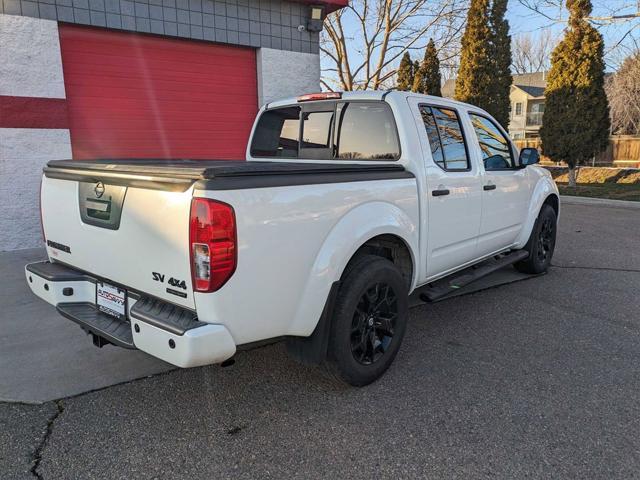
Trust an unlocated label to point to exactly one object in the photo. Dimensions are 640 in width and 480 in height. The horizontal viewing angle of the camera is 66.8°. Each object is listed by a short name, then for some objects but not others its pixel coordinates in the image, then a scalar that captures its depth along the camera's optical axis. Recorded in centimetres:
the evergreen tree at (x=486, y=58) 1792
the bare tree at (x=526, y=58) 5656
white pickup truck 229
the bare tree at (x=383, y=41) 2316
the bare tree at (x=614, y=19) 1171
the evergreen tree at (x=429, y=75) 2175
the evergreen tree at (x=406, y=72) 2434
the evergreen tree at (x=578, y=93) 1470
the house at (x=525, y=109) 4891
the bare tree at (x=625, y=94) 2662
